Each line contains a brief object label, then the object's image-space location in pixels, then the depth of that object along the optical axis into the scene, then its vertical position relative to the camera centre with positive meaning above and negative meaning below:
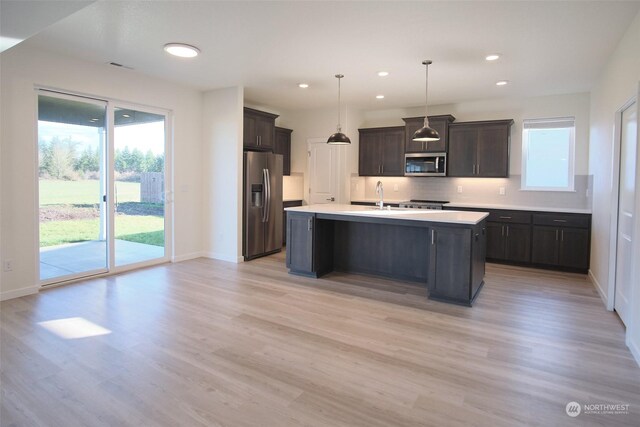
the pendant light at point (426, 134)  4.48 +0.80
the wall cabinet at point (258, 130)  6.01 +1.16
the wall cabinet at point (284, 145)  7.30 +1.08
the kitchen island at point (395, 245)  3.87 -0.58
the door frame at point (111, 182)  4.17 +0.19
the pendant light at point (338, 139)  4.94 +0.81
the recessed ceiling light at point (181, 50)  3.93 +1.62
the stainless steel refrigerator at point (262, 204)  5.90 -0.11
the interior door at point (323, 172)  7.15 +0.52
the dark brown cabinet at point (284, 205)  7.15 -0.15
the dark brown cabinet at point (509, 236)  5.65 -0.57
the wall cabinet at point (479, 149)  6.06 +0.87
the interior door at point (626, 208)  3.20 -0.07
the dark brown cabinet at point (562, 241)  5.25 -0.59
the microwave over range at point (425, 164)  6.44 +0.64
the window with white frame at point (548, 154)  5.89 +0.77
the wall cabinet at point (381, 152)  6.95 +0.92
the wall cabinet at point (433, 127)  6.40 +1.19
